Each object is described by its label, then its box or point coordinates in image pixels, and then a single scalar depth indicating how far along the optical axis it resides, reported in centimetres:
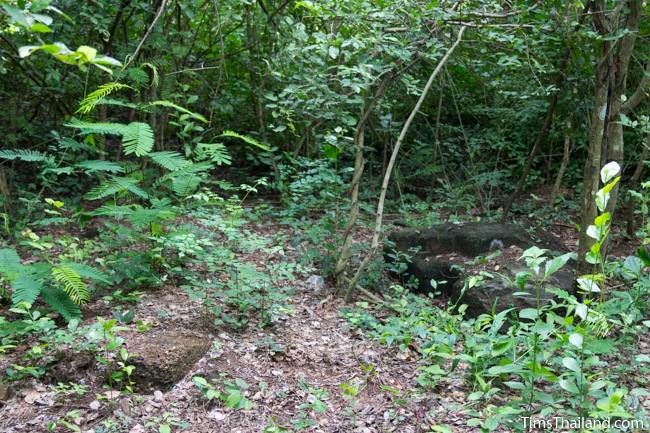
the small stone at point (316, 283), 527
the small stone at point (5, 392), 326
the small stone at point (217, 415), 322
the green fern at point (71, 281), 386
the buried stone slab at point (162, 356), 343
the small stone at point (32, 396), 325
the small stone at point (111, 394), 325
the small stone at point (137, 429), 300
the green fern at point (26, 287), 365
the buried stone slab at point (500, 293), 453
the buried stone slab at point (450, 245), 553
